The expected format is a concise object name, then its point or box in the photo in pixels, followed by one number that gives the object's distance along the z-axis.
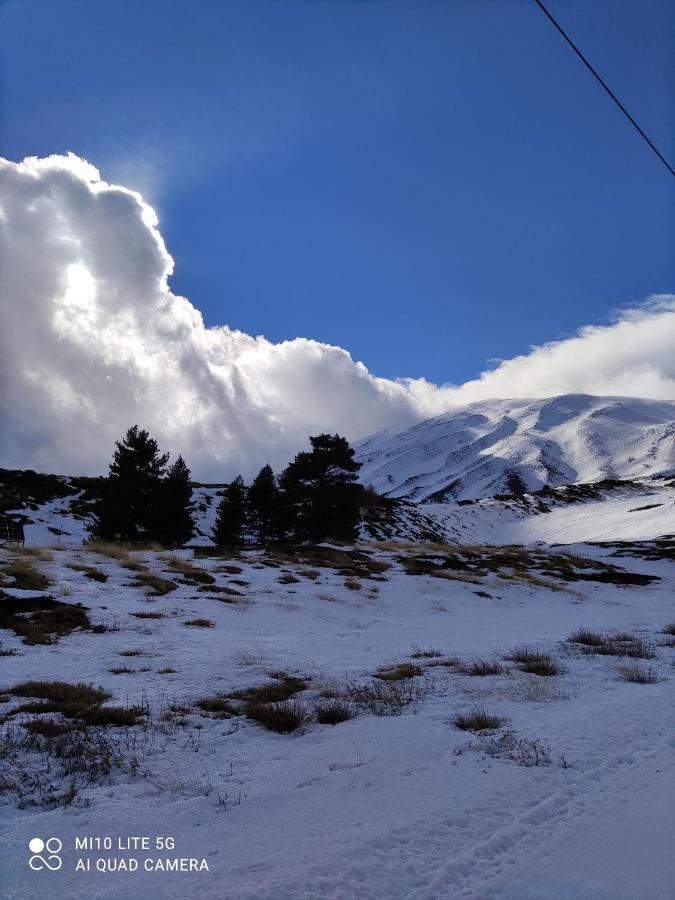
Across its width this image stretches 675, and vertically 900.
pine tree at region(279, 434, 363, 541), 33.97
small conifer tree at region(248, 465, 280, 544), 39.00
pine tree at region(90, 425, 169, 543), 30.62
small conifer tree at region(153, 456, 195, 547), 32.50
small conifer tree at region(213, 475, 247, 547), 36.12
